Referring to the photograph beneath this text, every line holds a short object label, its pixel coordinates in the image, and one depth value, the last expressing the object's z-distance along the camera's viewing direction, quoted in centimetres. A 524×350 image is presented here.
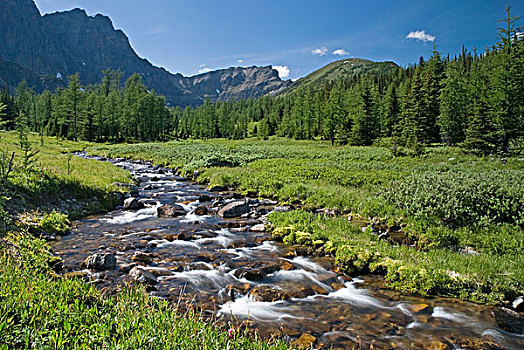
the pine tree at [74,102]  7138
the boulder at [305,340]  571
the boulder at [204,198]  1853
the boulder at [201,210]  1571
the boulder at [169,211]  1527
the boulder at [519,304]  703
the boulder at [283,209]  1517
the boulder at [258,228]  1306
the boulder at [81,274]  770
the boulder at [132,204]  1622
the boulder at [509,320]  640
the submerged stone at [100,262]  839
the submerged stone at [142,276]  775
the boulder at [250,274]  852
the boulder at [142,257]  933
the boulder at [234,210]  1533
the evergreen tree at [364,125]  5956
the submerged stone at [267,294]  754
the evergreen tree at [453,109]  4544
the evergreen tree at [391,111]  6788
